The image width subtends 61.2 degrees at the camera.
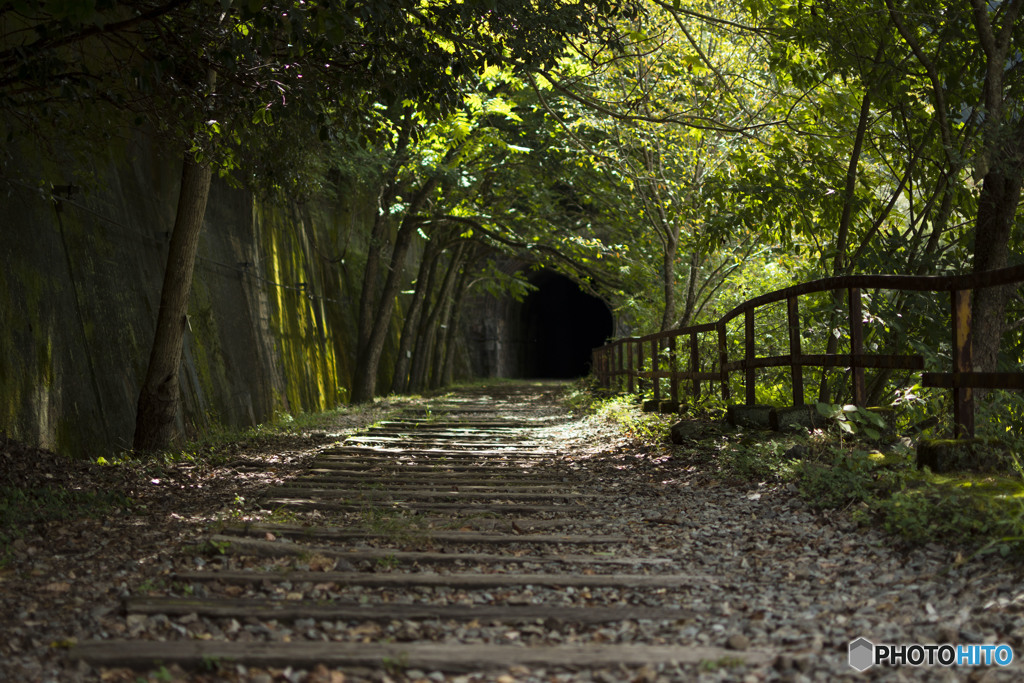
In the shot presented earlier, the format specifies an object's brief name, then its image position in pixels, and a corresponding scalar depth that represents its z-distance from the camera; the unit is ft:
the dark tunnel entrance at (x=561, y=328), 136.87
